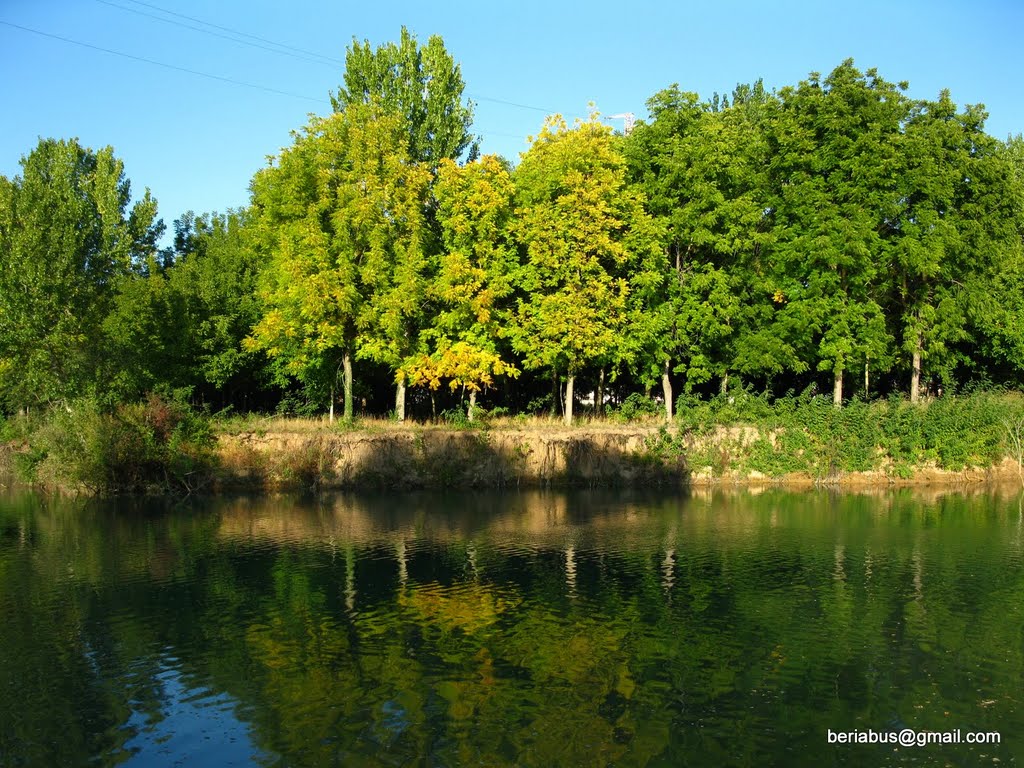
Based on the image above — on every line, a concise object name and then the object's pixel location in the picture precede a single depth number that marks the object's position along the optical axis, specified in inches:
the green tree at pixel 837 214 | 1761.8
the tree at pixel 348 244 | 1724.9
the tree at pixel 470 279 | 1723.7
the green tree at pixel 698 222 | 1784.0
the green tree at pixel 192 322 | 1868.8
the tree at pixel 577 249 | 1724.9
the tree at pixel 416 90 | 2027.6
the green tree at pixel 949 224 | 1769.2
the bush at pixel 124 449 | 1560.0
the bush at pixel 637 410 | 1878.7
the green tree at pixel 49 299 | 1636.3
